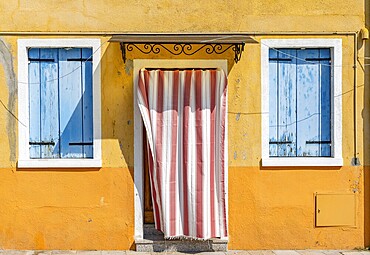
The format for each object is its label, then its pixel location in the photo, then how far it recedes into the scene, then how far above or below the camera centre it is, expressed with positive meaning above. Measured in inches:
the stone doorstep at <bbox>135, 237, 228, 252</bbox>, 334.0 -70.8
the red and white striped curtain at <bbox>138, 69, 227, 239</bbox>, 332.2 -12.8
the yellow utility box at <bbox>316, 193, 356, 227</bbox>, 340.2 -51.4
